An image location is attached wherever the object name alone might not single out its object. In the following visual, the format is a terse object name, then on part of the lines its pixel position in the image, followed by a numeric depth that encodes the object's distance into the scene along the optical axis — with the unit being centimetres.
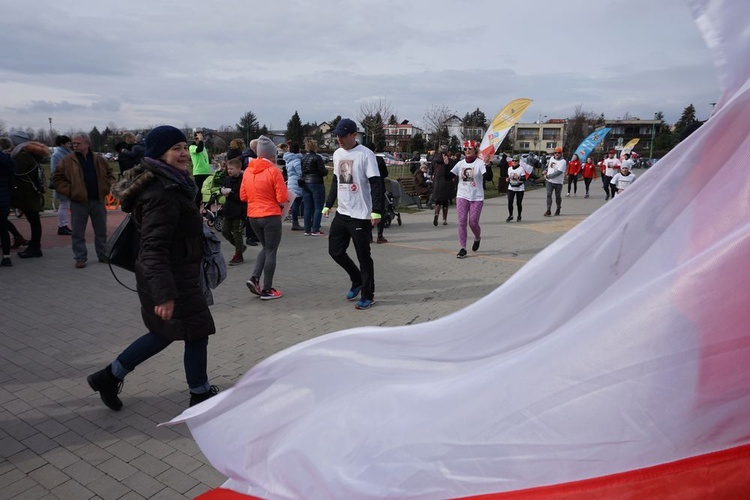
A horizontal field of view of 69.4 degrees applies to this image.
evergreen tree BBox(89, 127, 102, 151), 7989
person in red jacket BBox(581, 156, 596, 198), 2275
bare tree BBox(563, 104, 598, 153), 5916
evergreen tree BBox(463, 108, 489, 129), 6806
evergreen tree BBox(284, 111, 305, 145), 8519
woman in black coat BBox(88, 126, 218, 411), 329
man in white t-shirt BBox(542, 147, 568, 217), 1536
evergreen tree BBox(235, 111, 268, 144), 7494
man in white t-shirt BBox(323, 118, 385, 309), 618
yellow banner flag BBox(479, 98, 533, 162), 1141
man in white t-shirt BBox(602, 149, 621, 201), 2030
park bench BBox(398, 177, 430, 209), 1786
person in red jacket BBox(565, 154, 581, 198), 2300
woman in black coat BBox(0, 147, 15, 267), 791
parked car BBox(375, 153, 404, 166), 4466
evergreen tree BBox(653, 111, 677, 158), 6405
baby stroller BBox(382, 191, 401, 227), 1256
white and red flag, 202
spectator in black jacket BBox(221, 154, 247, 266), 836
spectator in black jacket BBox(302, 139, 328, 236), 1152
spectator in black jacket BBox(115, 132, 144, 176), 980
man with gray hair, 783
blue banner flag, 2300
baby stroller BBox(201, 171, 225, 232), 1104
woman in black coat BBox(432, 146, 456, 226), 1265
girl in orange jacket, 650
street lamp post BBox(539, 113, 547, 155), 10679
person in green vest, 1232
